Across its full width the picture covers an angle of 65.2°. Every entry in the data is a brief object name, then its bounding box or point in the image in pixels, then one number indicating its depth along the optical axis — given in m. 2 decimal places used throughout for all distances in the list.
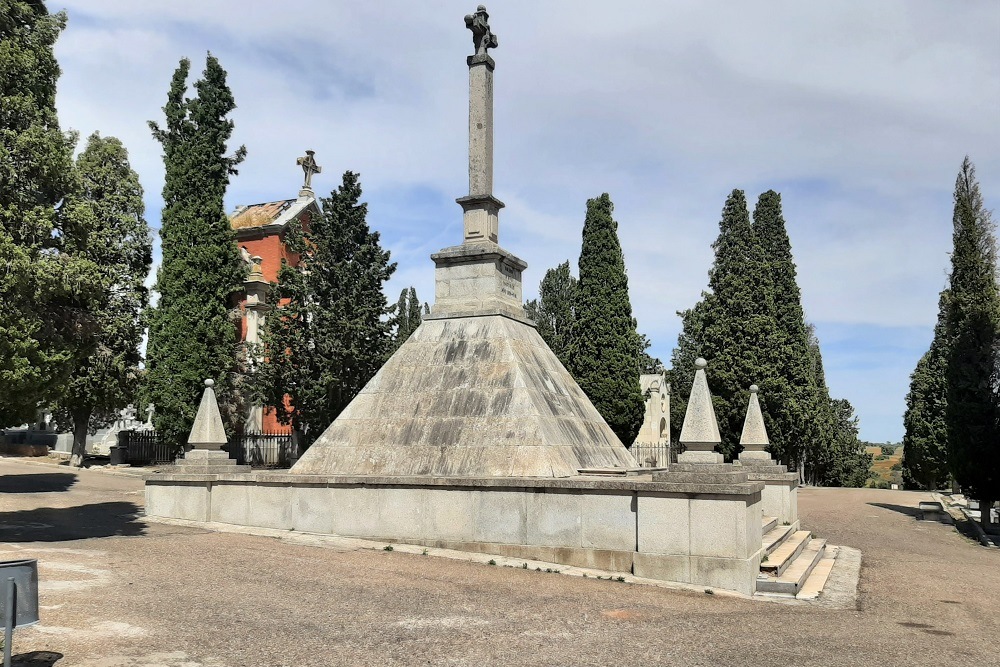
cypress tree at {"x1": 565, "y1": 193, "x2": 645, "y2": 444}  33.81
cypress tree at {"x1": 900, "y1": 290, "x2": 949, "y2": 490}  39.59
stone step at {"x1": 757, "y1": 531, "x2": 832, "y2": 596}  9.97
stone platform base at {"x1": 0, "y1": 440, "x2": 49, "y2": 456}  35.75
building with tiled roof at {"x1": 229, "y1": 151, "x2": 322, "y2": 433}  34.06
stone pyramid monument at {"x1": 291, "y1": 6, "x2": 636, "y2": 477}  12.85
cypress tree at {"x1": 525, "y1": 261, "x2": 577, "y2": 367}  50.62
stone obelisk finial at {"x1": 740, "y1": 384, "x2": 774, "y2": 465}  16.27
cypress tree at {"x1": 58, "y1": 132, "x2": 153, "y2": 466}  29.42
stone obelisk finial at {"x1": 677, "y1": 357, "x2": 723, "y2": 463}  10.41
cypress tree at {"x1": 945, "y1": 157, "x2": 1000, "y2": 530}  22.30
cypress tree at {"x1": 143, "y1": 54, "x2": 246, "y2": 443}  28.28
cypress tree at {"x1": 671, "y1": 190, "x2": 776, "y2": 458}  34.00
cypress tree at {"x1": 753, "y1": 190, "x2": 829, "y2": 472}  33.97
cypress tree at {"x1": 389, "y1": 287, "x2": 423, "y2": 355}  51.72
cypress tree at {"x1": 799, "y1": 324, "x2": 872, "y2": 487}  39.03
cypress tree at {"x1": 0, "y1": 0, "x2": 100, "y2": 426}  11.11
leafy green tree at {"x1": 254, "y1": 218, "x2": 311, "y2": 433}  28.48
